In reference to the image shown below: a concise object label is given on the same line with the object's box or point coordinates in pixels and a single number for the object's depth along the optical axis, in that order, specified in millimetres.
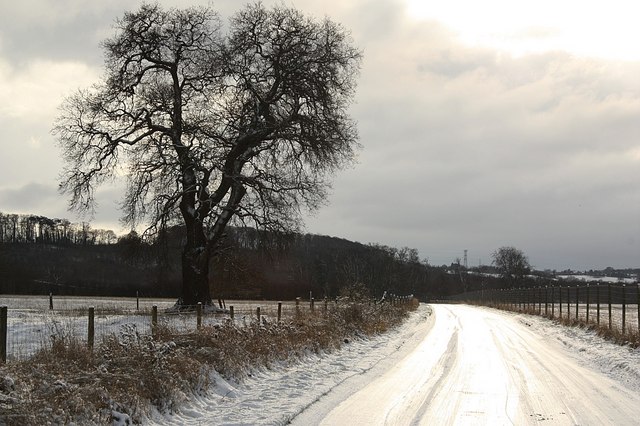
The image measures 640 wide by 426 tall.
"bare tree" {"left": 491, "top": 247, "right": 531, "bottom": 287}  156625
